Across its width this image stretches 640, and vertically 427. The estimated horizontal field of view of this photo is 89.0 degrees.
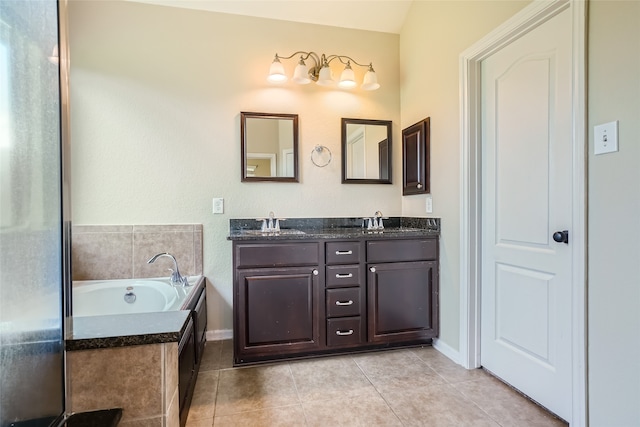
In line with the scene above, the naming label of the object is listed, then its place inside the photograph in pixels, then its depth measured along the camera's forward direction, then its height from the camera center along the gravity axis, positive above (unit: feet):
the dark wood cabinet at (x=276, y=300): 6.68 -1.91
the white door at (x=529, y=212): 5.00 -0.07
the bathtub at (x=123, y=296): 6.98 -1.90
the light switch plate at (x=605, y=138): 3.94 +0.88
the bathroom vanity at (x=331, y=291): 6.73 -1.80
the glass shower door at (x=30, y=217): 2.09 -0.05
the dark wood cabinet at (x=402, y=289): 7.34 -1.85
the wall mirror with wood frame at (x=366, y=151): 9.14 +1.64
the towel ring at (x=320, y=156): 8.95 +1.47
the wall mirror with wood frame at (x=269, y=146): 8.48 +1.66
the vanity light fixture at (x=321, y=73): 8.16 +3.53
